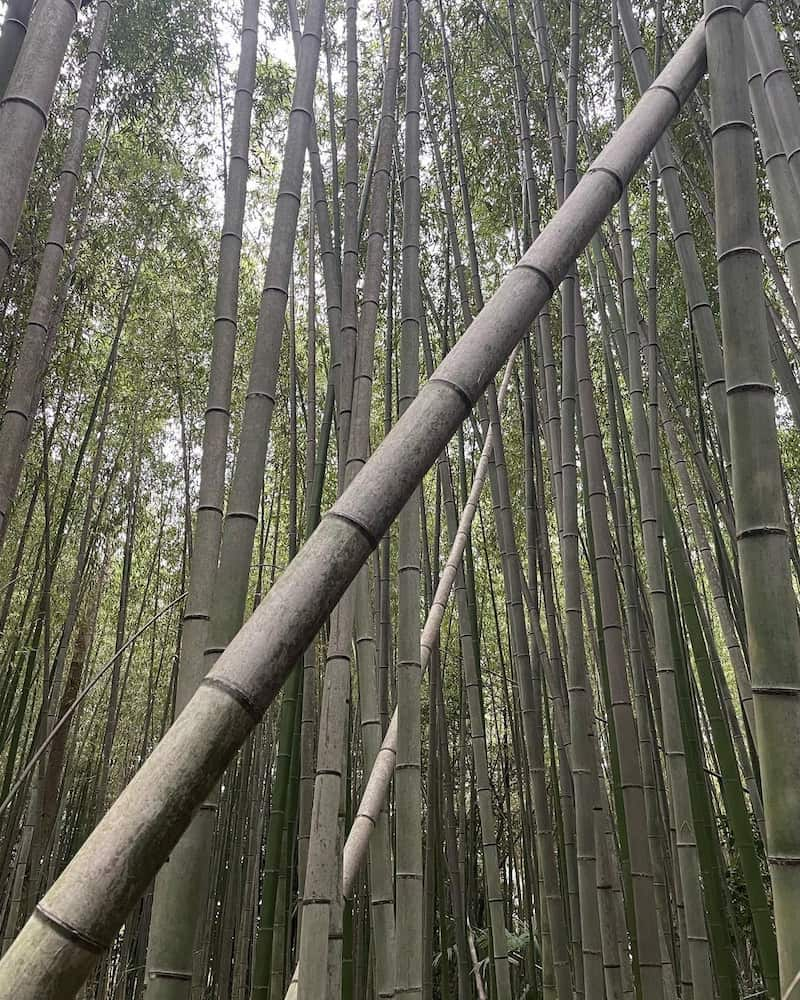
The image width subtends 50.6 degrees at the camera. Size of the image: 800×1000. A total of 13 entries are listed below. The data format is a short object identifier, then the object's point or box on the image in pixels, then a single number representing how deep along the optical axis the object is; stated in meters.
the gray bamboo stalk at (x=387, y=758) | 1.18
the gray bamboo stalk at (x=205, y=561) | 0.79
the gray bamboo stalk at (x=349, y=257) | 1.36
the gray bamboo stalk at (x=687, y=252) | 1.29
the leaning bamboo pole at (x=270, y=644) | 0.40
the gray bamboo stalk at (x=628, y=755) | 1.58
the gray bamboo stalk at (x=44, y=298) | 1.29
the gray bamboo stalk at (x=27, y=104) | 0.84
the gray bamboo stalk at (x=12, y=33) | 0.99
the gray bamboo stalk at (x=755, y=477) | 0.71
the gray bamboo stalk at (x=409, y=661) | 1.25
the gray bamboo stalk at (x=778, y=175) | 1.22
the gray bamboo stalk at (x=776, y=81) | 1.27
